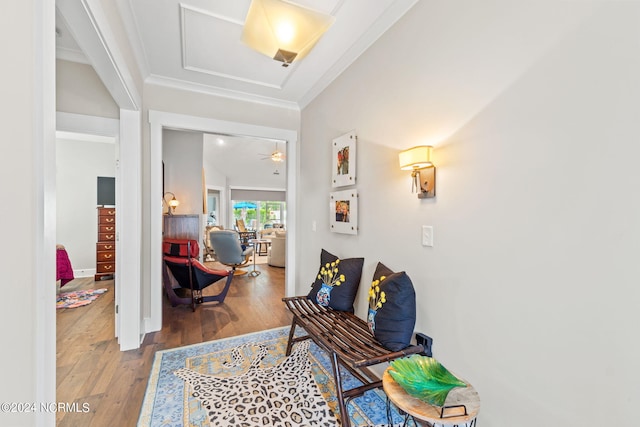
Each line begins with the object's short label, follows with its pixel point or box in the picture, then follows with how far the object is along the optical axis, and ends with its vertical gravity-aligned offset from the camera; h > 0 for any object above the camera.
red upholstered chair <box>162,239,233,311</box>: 3.36 -0.80
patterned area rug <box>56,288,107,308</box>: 3.62 -1.27
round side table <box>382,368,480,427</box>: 1.03 -0.78
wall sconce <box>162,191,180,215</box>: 4.85 +0.12
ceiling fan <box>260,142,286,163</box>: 6.68 +1.35
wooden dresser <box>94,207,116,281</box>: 4.87 -0.64
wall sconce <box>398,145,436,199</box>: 1.59 +0.28
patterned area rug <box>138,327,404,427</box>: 1.68 -1.28
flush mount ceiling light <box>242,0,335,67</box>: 1.70 +1.23
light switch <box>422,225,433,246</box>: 1.65 -0.14
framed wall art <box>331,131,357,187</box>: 2.42 +0.48
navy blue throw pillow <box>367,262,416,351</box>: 1.59 -0.61
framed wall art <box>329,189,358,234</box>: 2.40 +0.00
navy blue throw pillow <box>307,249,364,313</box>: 2.24 -0.62
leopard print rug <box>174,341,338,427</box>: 1.66 -1.27
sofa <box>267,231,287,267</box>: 6.18 -0.93
